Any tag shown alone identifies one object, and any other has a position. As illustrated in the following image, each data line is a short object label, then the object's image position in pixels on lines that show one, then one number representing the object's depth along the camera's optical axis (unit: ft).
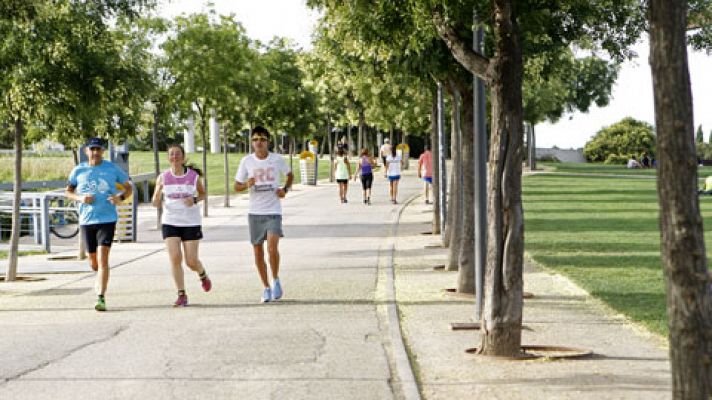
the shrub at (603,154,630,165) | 326.65
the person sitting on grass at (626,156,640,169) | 268.00
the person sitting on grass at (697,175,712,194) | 129.55
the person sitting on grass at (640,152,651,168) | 299.01
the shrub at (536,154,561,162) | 333.62
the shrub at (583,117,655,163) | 325.21
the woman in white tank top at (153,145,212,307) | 39.63
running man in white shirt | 40.65
